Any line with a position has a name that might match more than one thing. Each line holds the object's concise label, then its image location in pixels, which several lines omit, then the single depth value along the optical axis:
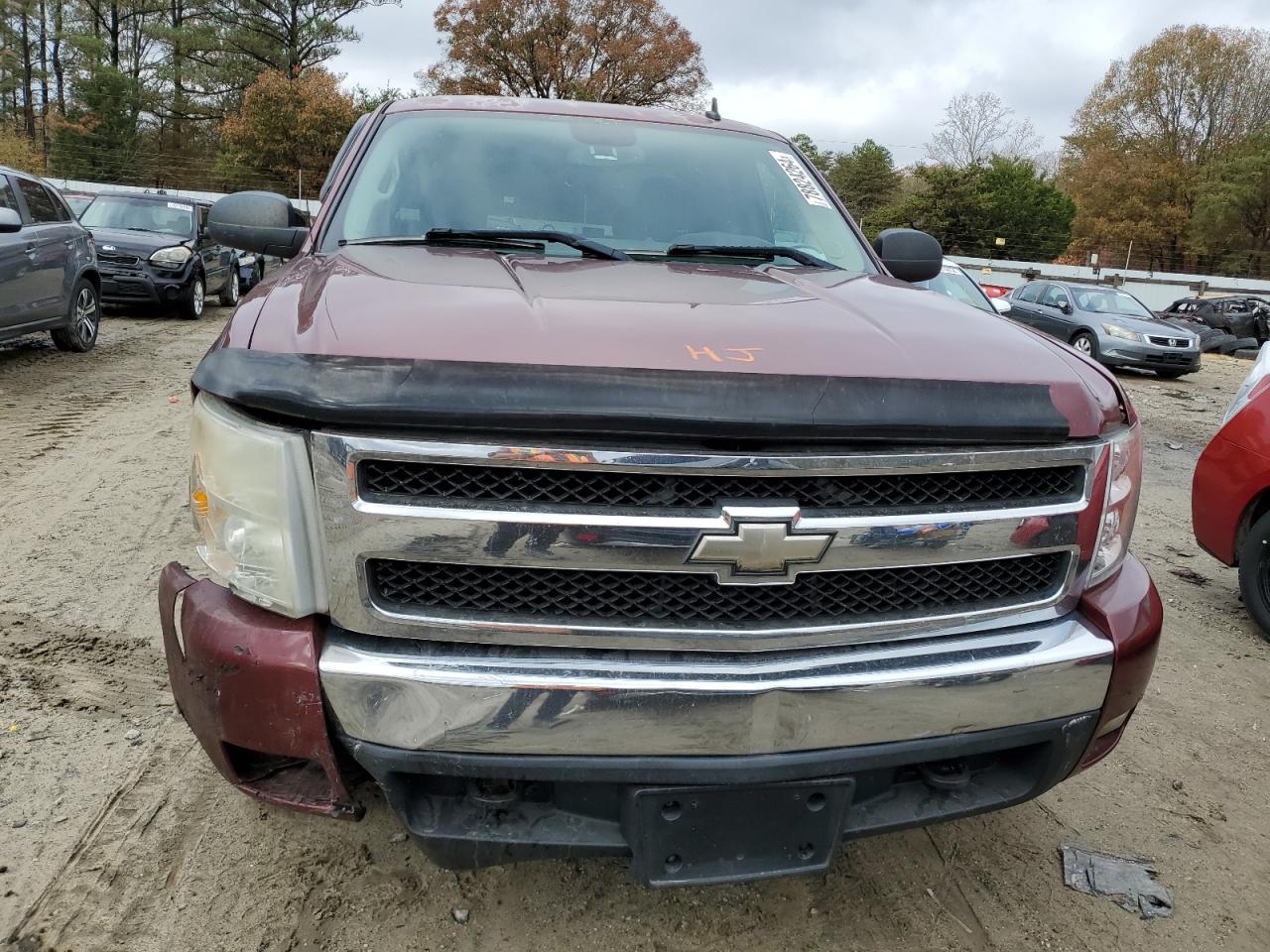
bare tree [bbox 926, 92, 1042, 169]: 54.47
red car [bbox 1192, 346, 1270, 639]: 4.01
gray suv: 7.58
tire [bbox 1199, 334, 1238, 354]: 20.98
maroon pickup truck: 1.56
